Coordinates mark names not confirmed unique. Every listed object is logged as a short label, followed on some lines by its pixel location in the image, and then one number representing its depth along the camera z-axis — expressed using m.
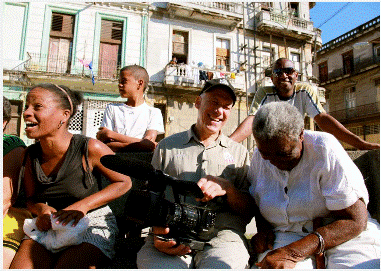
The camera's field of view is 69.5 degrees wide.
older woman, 1.64
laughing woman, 1.81
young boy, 3.30
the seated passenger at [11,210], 1.84
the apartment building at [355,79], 23.09
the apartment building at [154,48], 13.14
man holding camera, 1.77
